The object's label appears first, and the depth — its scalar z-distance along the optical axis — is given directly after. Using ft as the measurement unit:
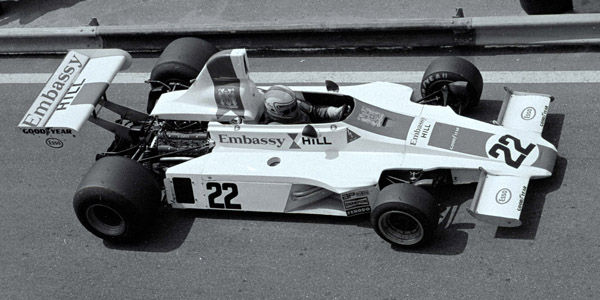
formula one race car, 23.70
